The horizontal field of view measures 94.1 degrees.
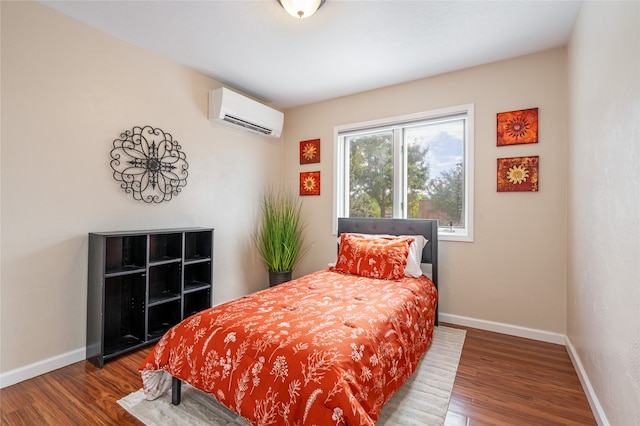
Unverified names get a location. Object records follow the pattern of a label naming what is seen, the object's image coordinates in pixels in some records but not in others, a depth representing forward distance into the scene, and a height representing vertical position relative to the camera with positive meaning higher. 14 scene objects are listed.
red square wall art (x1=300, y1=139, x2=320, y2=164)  3.92 +0.90
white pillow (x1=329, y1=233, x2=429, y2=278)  2.69 -0.35
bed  1.22 -0.65
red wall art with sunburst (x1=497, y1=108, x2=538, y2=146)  2.68 +0.86
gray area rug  1.60 -1.09
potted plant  3.70 -0.23
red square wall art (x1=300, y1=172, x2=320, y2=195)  3.93 +0.47
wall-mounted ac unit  3.14 +1.18
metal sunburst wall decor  2.54 +0.47
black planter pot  3.71 -0.74
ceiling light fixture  1.97 +1.42
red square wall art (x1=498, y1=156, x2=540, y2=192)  2.67 +0.43
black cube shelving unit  2.23 -0.61
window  3.09 +0.58
